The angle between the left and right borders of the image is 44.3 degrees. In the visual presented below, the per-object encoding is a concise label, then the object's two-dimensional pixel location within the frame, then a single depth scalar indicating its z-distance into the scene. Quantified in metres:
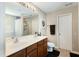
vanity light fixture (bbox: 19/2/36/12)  2.10
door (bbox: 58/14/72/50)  2.83
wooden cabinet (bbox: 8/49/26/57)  1.17
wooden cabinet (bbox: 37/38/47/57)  2.28
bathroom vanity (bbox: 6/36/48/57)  1.16
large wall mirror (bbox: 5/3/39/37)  1.54
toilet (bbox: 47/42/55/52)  2.70
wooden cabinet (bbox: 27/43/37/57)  1.64
